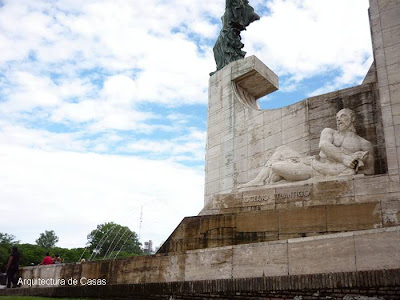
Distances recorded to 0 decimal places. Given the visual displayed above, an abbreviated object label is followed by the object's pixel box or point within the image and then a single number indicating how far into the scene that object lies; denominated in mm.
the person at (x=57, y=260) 15820
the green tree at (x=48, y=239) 82125
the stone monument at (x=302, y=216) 6719
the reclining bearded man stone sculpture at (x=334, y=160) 9578
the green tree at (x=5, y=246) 51781
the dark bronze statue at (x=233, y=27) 17328
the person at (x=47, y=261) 14327
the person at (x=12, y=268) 14070
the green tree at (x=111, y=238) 60834
